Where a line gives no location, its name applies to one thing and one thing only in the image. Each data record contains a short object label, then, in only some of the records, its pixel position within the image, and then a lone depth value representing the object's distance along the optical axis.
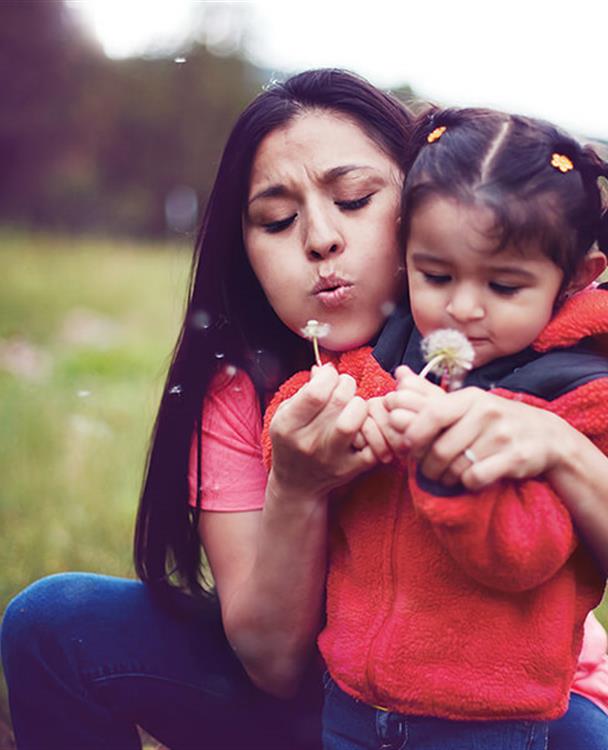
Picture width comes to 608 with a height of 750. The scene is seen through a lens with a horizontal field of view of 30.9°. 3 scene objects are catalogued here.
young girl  1.36
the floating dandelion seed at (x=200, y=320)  1.95
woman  1.66
